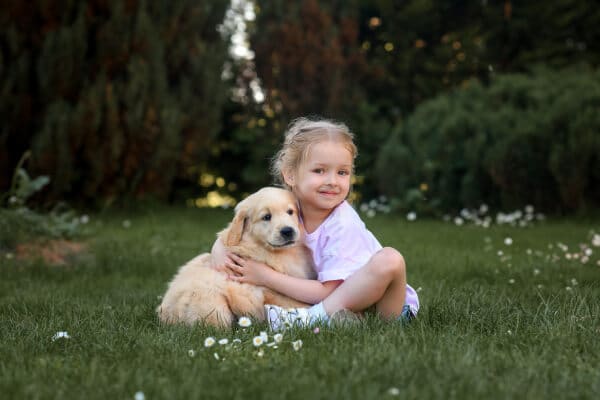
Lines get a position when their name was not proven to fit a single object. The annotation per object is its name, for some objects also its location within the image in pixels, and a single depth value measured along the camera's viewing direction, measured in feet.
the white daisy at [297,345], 9.05
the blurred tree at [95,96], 26.13
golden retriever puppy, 11.01
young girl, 10.62
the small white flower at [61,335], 9.86
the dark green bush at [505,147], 25.17
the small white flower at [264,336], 9.28
